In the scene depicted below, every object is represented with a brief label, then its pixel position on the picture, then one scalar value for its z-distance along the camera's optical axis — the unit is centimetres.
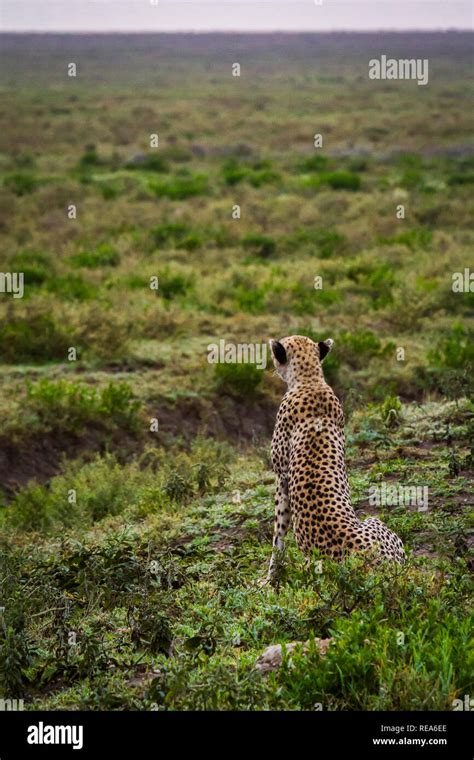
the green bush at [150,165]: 2773
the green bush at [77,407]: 924
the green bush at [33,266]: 1400
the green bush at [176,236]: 1670
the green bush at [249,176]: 2452
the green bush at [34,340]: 1094
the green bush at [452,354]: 1070
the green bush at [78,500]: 765
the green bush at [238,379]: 1020
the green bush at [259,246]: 1671
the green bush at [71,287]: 1295
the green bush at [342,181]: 2341
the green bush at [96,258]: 1531
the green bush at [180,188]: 2231
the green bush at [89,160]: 2878
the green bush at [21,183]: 2239
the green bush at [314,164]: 2728
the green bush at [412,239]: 1684
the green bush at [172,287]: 1352
